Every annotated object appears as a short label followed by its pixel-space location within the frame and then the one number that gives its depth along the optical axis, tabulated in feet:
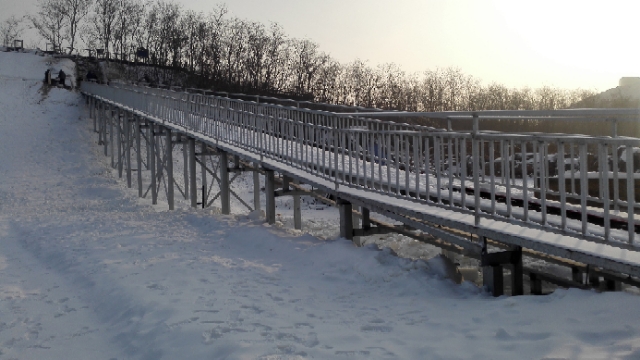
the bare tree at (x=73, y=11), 215.10
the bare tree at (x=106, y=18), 207.72
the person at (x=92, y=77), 140.53
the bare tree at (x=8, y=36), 225.15
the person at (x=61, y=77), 137.49
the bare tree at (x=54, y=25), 215.72
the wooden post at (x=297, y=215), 49.67
